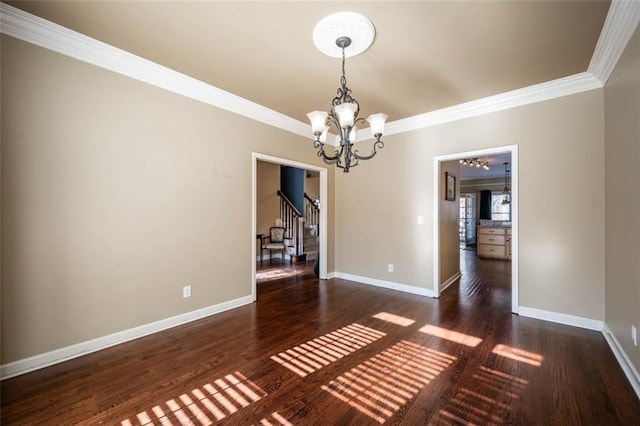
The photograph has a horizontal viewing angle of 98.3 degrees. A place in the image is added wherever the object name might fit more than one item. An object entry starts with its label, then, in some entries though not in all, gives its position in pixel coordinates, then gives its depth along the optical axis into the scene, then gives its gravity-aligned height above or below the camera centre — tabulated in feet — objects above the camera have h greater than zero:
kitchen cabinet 23.57 -2.36
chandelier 7.07 +4.82
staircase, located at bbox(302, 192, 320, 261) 24.20 -1.27
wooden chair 23.17 -1.95
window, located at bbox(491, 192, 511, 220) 34.30 +0.86
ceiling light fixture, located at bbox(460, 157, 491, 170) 22.81 +4.44
